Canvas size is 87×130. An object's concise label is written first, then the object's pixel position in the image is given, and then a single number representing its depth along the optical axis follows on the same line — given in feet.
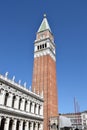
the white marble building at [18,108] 62.94
